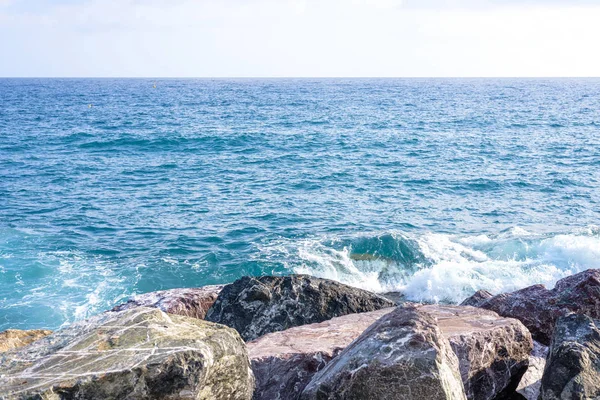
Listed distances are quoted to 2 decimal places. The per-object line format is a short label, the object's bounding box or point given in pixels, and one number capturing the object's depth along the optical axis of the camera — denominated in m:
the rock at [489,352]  6.75
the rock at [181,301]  10.05
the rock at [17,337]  7.71
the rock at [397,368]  5.09
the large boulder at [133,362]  4.82
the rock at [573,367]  5.86
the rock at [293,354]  6.50
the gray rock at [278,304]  9.33
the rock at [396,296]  16.67
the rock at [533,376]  7.30
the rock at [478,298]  10.70
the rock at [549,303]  9.22
